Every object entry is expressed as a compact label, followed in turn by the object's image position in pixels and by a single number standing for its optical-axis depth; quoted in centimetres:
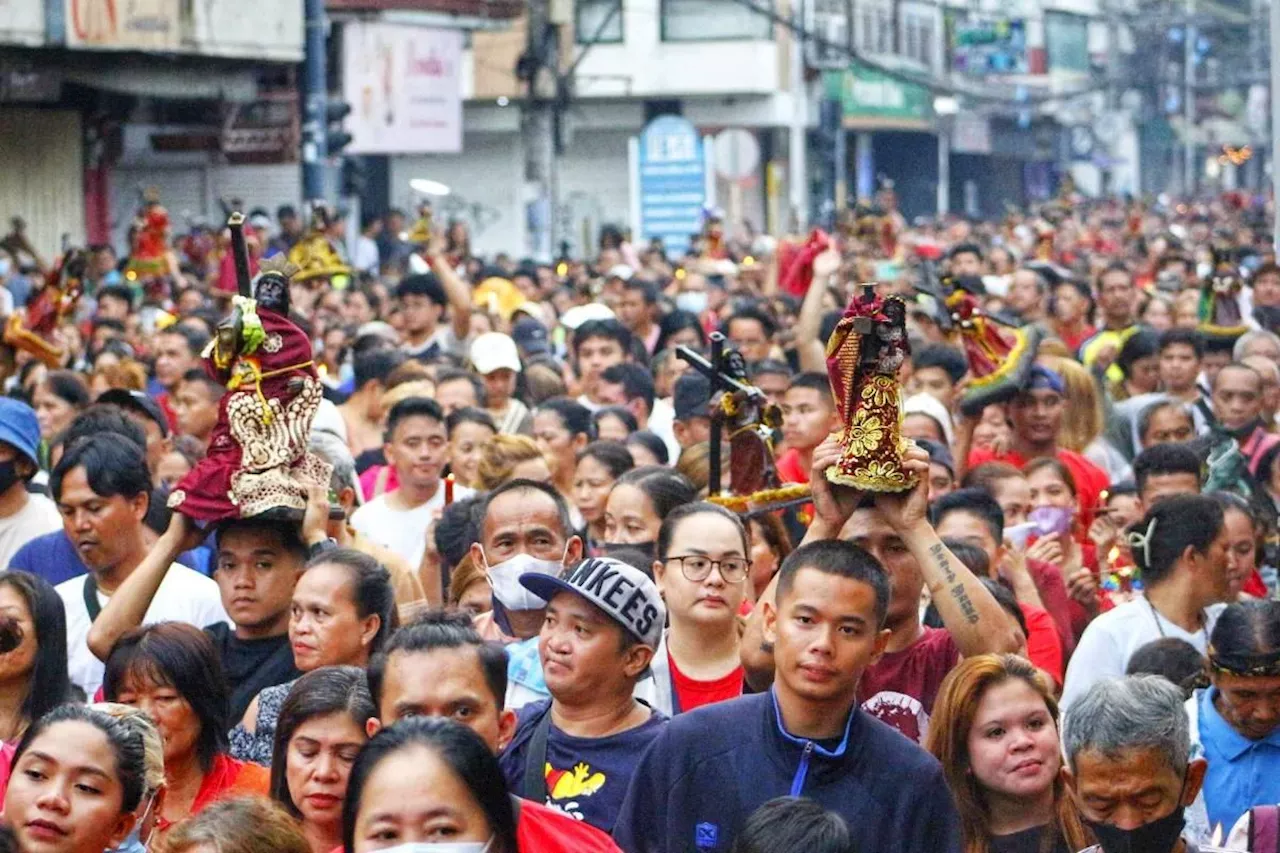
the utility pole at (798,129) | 4656
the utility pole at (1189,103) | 7912
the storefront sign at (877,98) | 5231
